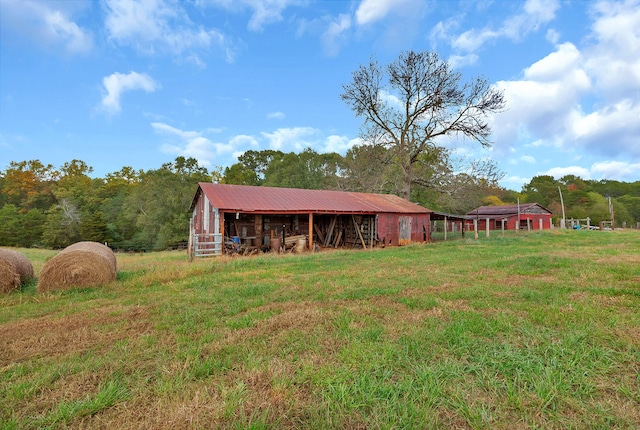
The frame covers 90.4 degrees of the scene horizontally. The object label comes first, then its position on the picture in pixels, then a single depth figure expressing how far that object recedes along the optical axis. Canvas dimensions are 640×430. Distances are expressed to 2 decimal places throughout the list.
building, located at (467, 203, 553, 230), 40.28
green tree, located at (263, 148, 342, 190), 41.00
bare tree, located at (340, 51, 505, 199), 27.50
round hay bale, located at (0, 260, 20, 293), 7.28
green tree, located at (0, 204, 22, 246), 39.16
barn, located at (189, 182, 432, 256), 15.95
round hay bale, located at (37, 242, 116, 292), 7.46
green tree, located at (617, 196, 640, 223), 59.91
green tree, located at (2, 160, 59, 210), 50.69
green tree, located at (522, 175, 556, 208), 62.41
